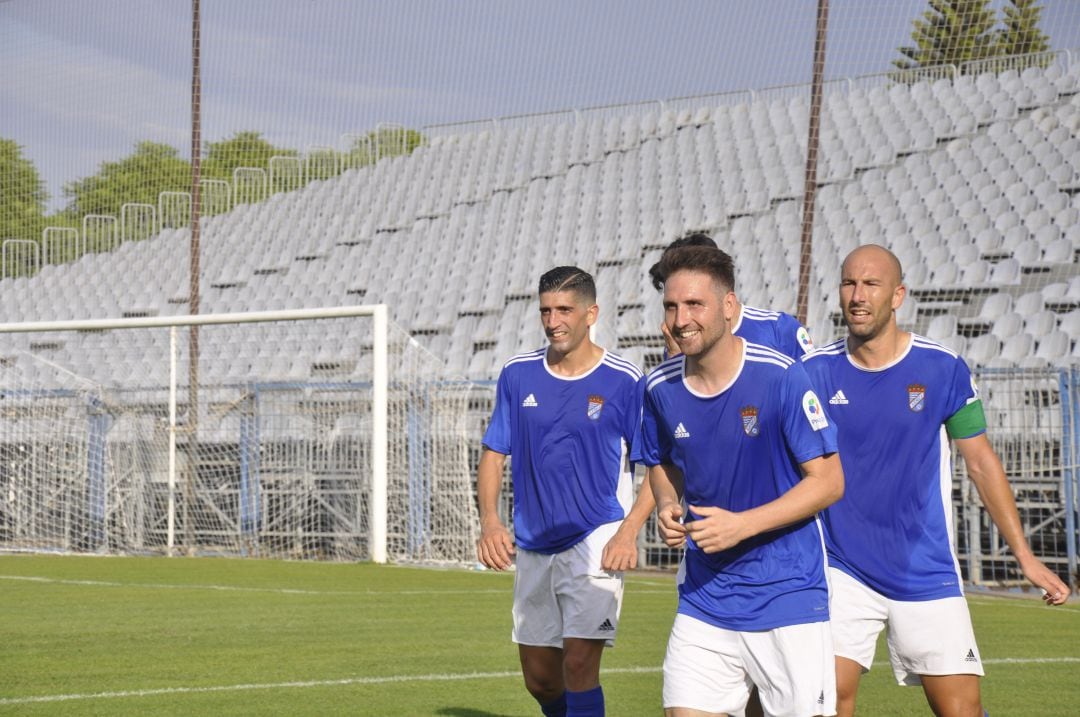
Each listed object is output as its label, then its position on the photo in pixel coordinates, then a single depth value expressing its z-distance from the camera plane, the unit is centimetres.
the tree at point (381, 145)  3055
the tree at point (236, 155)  2805
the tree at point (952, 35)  2252
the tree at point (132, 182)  2584
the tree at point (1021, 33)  2269
